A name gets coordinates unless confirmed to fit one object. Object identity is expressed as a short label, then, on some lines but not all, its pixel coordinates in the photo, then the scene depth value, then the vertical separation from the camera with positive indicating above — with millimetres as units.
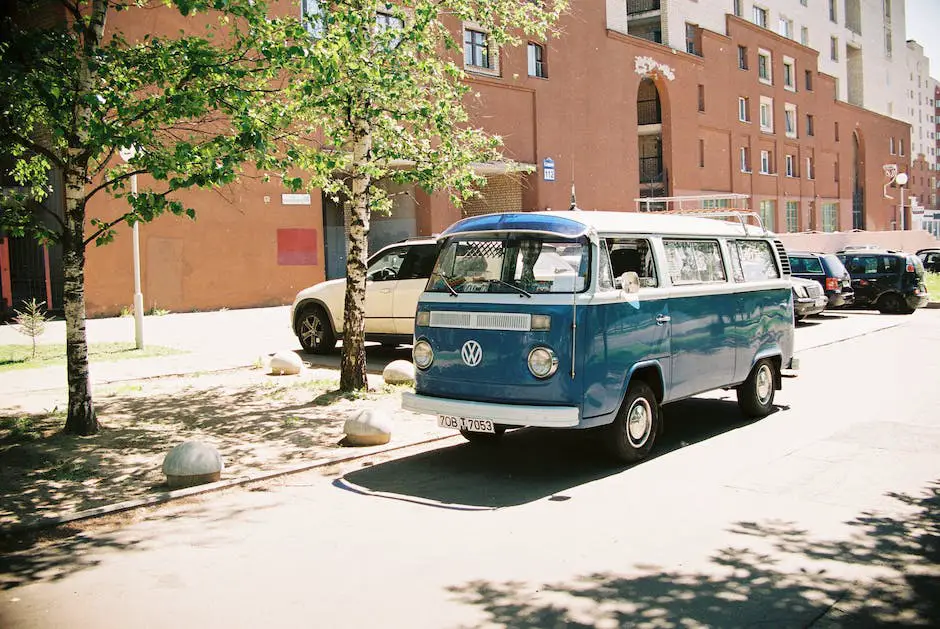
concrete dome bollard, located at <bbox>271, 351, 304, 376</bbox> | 12953 -1041
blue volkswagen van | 7109 -335
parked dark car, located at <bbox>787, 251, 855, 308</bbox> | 23766 +226
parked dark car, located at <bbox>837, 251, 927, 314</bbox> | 24656 -60
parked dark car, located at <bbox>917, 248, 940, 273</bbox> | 43406 +874
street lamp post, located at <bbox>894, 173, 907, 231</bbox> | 47062 +5536
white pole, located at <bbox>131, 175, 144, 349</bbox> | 15648 -225
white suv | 14211 -64
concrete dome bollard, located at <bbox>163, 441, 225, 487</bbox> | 7133 -1410
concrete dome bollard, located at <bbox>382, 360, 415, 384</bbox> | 11922 -1145
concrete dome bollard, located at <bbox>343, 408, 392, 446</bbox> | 8570 -1383
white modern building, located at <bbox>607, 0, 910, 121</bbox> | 42594 +16463
